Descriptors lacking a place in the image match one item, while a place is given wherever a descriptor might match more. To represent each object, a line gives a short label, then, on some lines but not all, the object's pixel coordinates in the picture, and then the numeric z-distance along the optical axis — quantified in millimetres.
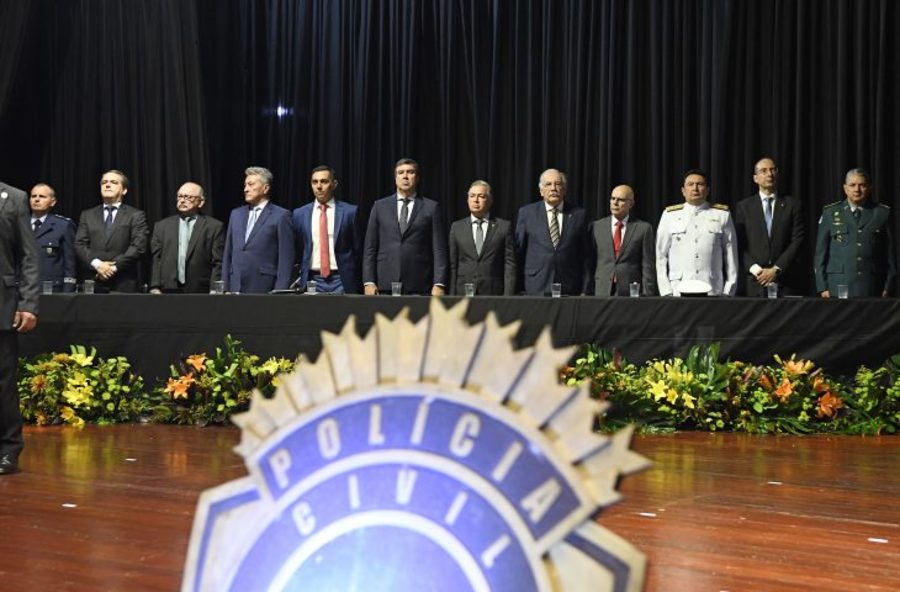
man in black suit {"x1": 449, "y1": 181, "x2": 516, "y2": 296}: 6516
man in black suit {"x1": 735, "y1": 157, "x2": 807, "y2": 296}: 6535
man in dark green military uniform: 6418
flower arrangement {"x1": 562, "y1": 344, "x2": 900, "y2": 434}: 5320
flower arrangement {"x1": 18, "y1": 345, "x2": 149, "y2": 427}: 5555
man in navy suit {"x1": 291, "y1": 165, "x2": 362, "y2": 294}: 6457
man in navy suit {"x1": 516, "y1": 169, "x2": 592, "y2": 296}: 6465
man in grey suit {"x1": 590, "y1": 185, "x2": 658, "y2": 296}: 6387
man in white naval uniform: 6230
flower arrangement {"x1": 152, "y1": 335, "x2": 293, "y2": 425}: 5520
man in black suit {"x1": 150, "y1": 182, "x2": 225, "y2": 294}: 6879
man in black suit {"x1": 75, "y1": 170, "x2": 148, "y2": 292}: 6785
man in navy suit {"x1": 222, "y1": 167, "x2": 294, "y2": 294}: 6434
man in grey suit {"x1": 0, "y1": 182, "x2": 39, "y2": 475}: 3933
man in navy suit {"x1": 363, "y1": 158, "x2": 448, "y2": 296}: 6547
